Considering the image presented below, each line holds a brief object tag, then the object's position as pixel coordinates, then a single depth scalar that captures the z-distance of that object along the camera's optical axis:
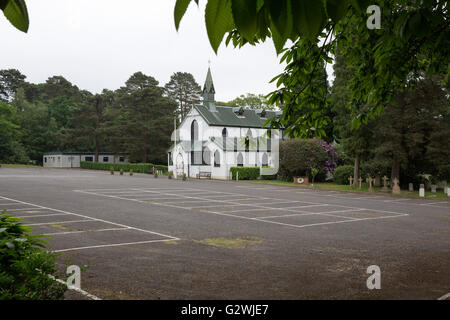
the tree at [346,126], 33.66
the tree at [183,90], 91.94
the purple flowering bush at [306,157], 43.81
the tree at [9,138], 76.69
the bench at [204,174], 50.47
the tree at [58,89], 110.00
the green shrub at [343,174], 40.79
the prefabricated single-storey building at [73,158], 82.38
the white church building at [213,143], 50.12
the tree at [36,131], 85.31
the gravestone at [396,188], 31.53
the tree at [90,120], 79.22
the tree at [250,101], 77.32
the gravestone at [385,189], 32.72
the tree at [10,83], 100.00
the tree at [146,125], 68.25
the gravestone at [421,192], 29.25
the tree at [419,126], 29.08
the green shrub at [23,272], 3.98
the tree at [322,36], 1.27
